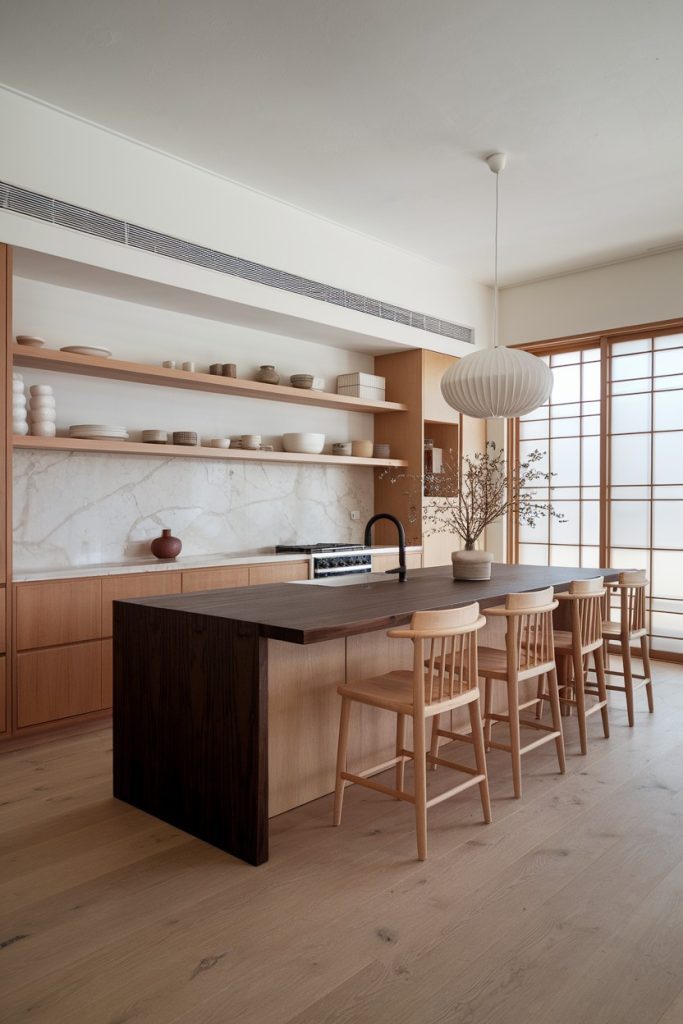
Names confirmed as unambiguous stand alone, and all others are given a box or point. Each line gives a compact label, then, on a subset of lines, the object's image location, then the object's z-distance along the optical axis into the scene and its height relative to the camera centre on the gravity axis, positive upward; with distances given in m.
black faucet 3.43 -0.22
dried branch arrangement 5.76 +0.09
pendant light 3.70 +0.60
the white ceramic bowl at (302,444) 5.31 +0.41
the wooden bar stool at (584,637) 3.41 -0.68
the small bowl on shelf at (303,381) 5.24 +0.85
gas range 5.07 -0.41
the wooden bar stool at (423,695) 2.37 -0.68
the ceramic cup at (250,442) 4.95 +0.39
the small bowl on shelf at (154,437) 4.38 +0.37
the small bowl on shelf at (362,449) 5.77 +0.40
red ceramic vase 4.42 -0.28
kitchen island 2.33 -0.70
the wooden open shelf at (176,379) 3.82 +0.73
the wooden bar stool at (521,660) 2.92 -0.70
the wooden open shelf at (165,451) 3.78 +0.29
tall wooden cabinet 5.91 +0.58
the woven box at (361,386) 5.76 +0.91
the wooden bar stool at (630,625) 3.87 -0.71
